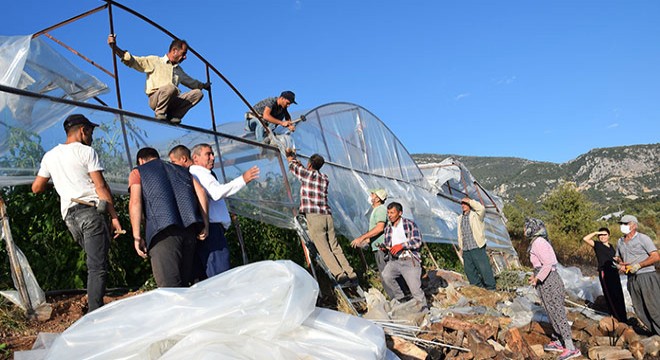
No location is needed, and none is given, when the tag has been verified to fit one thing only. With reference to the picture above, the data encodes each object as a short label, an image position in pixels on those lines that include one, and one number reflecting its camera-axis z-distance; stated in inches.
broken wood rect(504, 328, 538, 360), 192.2
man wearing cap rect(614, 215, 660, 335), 231.0
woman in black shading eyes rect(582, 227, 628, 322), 268.8
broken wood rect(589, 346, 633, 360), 201.9
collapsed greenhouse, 162.4
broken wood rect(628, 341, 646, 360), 209.2
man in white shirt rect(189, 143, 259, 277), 148.9
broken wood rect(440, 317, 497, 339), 192.7
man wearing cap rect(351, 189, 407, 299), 262.9
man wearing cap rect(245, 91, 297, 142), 265.0
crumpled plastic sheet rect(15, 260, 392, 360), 83.7
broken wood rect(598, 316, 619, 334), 232.5
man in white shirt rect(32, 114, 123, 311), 135.5
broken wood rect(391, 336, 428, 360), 145.3
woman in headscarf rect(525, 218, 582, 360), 205.2
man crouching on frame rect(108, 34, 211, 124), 193.8
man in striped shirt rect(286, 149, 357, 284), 236.1
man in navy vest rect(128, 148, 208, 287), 129.2
